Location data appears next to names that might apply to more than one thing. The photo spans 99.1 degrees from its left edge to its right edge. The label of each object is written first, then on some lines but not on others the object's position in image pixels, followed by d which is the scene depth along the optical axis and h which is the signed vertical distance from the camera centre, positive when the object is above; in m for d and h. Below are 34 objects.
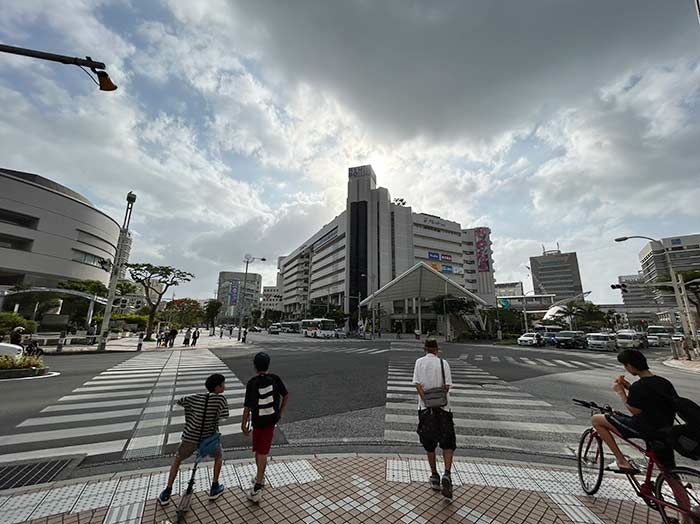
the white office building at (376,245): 74.38 +21.87
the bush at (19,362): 10.36 -1.41
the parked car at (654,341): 42.28 -1.14
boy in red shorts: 3.49 -0.99
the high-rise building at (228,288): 115.31 +16.05
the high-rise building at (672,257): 63.09 +18.37
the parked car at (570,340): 31.78 -0.96
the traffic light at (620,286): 22.13 +3.38
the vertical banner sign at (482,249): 86.12 +23.11
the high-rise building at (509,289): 133.46 +18.89
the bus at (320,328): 46.07 -0.20
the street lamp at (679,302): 19.93 +2.19
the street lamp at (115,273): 19.94 +3.56
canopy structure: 45.78 +6.75
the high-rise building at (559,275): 125.44 +23.81
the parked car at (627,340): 29.56 -0.76
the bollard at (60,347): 18.25 -1.47
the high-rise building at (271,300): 132.73 +11.81
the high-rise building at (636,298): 120.59 +14.45
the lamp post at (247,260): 37.61 +8.18
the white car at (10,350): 10.93 -1.02
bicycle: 2.59 -1.48
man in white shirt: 3.58 -1.11
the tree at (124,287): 41.47 +4.99
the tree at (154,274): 26.67 +4.49
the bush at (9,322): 23.35 -0.02
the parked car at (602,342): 28.98 -0.95
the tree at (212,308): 80.56 +4.58
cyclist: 2.76 -0.73
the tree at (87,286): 42.34 +5.26
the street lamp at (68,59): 5.30 +4.65
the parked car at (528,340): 35.28 -1.08
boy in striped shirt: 3.29 -1.08
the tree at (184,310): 64.75 +3.38
